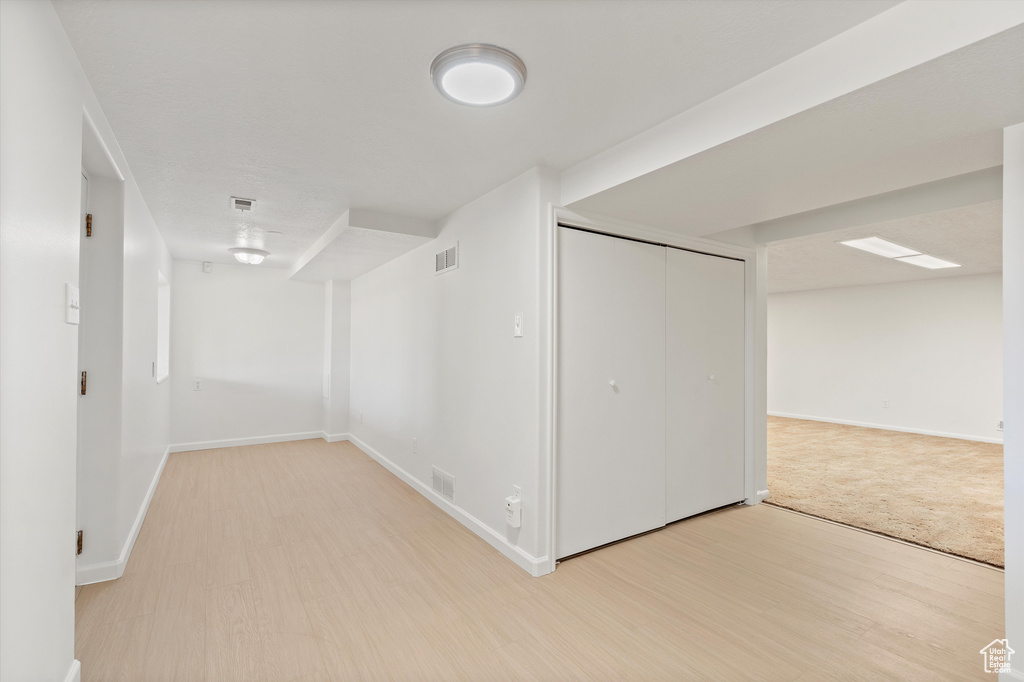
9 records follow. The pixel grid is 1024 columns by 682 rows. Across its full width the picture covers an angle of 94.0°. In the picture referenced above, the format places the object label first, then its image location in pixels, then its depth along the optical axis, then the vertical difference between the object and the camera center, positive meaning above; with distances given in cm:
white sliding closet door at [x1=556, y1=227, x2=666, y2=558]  294 -28
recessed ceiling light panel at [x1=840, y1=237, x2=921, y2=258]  471 +104
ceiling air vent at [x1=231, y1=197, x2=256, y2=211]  343 +103
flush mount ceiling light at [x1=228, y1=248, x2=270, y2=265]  497 +95
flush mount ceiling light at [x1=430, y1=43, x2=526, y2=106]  170 +103
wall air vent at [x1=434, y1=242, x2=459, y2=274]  370 +69
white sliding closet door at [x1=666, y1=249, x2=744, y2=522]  351 -28
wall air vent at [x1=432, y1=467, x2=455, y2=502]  371 -111
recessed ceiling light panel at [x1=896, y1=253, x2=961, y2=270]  552 +103
